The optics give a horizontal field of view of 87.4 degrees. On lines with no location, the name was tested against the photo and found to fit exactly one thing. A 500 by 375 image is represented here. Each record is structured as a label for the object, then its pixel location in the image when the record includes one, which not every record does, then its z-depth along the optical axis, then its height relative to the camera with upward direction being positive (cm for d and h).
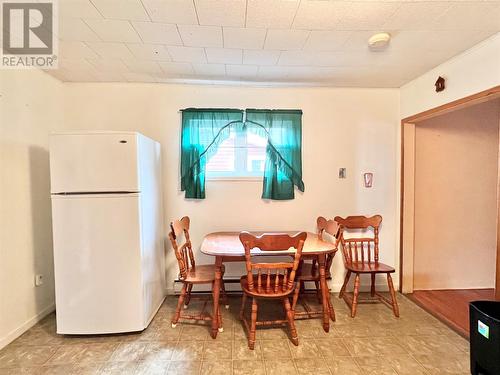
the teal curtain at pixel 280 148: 295 +36
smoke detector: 193 +105
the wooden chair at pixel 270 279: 195 -79
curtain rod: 291 +79
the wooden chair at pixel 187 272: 227 -86
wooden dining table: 213 -60
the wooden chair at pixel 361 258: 255 -84
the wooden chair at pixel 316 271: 242 -90
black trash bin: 156 -102
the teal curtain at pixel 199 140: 291 +45
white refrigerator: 209 -40
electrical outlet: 239 -91
